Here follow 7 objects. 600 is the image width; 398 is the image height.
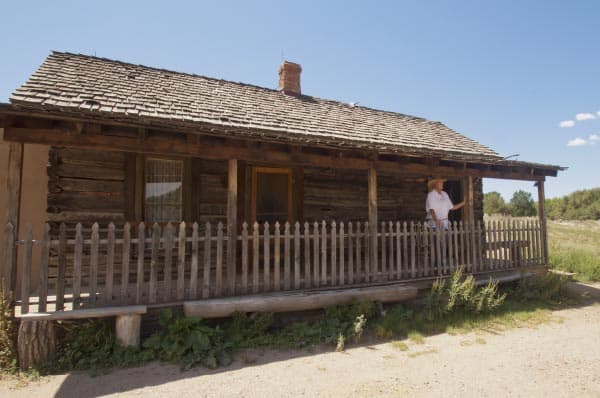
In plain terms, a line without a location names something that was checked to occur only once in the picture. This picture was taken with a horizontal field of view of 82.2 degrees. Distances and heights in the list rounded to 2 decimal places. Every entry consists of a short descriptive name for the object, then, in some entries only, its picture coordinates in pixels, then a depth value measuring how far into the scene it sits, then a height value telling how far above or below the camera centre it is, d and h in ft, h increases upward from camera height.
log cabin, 15.12 +2.39
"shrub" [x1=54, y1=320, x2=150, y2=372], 13.64 -5.30
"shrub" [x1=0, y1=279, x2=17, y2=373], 13.55 -4.48
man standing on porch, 24.91 +1.18
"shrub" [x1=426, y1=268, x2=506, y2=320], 19.81 -4.54
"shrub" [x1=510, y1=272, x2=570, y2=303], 24.02 -4.77
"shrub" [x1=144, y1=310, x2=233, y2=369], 14.28 -5.27
